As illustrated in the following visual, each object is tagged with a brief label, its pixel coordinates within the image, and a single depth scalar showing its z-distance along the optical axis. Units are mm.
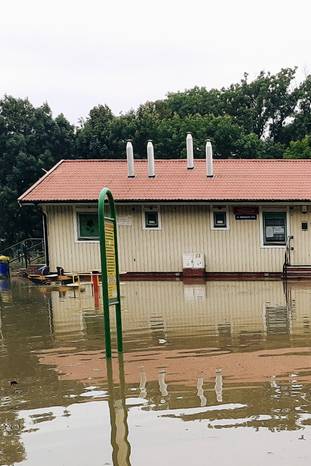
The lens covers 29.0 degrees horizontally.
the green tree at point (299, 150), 30245
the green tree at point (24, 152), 27156
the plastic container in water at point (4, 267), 21422
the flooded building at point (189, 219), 18703
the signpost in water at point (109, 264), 7516
